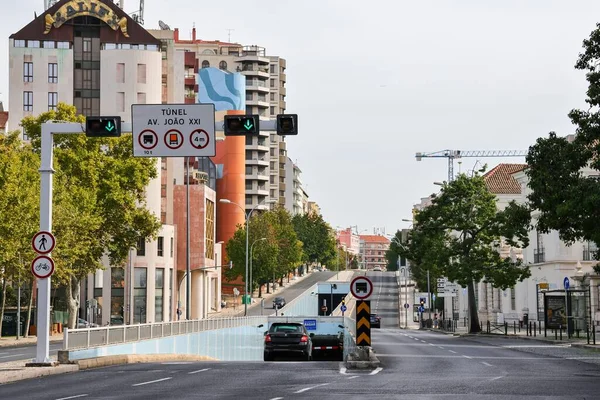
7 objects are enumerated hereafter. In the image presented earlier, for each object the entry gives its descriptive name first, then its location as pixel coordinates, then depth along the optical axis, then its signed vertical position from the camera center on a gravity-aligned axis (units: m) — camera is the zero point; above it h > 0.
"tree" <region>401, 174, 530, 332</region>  65.06 +3.69
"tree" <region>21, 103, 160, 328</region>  67.69 +7.30
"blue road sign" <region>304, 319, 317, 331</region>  81.75 -2.17
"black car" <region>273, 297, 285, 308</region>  119.76 -0.63
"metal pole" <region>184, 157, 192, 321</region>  66.49 +0.66
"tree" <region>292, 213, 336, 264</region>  178.12 +10.15
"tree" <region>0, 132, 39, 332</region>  57.03 +4.52
